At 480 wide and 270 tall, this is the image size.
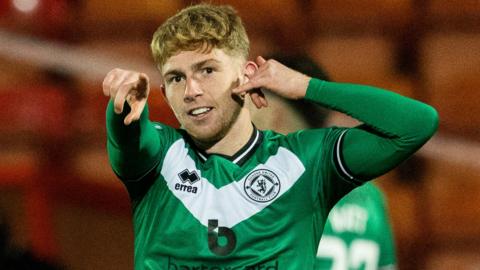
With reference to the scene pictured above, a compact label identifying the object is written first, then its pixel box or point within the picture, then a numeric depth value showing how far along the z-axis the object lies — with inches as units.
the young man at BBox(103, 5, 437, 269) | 322.8
